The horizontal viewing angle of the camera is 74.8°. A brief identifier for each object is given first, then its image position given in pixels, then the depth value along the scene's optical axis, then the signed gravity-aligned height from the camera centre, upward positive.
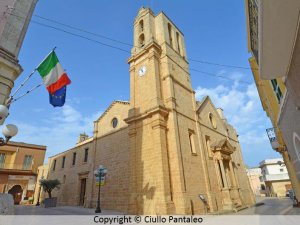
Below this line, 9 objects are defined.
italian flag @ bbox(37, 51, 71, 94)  6.09 +3.75
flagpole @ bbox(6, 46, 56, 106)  5.10 +2.49
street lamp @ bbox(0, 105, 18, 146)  4.50 +1.53
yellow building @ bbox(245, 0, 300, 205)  2.64 +2.21
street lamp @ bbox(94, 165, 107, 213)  13.41 +1.68
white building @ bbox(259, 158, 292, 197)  36.19 +2.54
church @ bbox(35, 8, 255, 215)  12.20 +3.64
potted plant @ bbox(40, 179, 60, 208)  20.52 +1.76
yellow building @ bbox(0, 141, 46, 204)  24.58 +4.07
